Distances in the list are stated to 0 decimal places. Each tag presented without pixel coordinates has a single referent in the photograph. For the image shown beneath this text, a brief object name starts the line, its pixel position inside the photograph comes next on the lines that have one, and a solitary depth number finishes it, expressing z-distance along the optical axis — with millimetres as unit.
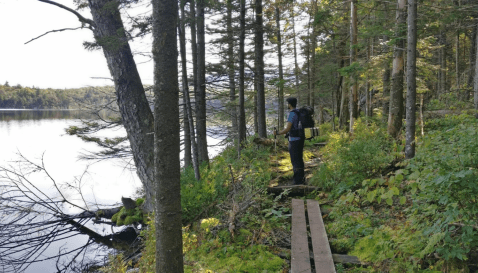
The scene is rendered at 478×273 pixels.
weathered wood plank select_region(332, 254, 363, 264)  3768
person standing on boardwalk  7270
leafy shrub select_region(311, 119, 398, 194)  6379
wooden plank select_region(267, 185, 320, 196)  6867
